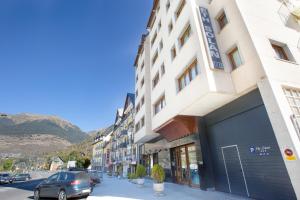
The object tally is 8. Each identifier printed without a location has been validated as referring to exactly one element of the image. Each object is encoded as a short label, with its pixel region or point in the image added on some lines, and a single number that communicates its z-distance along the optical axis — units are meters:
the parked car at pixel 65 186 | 7.90
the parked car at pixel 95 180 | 15.29
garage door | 6.21
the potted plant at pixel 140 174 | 12.97
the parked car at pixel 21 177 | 25.72
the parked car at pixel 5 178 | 23.04
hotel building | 6.15
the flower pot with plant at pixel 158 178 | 8.68
